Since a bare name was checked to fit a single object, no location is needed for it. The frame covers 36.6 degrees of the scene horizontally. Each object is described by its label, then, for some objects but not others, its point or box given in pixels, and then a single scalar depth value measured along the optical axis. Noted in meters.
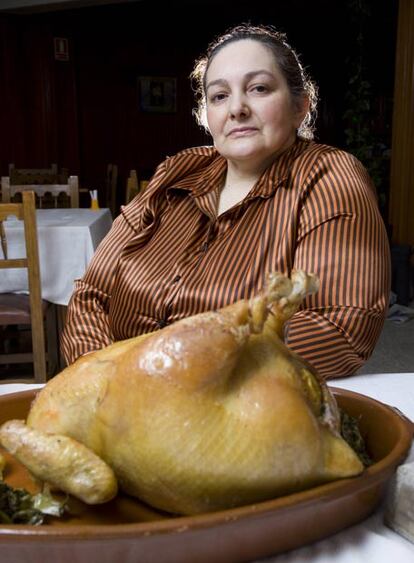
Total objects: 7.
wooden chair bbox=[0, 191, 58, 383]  2.32
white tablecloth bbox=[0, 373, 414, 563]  0.44
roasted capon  0.41
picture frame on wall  7.28
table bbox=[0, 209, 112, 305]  2.67
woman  1.05
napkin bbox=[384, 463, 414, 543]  0.45
